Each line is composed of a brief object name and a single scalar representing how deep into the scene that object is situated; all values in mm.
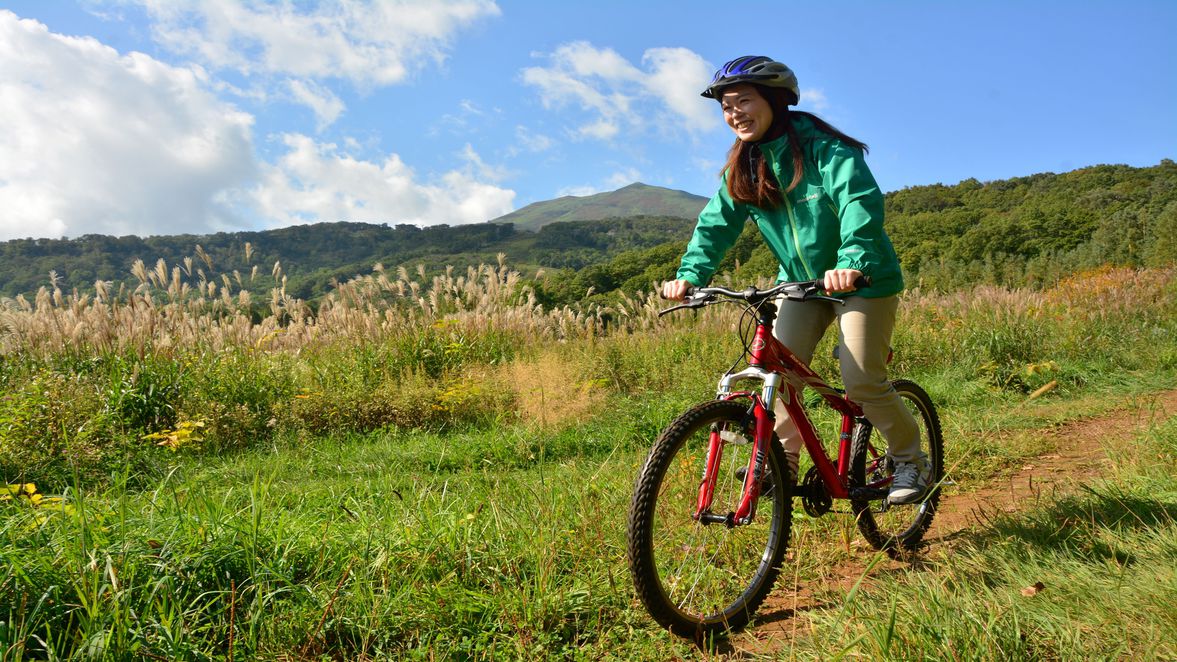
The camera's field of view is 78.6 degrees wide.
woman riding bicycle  2789
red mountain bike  2357
